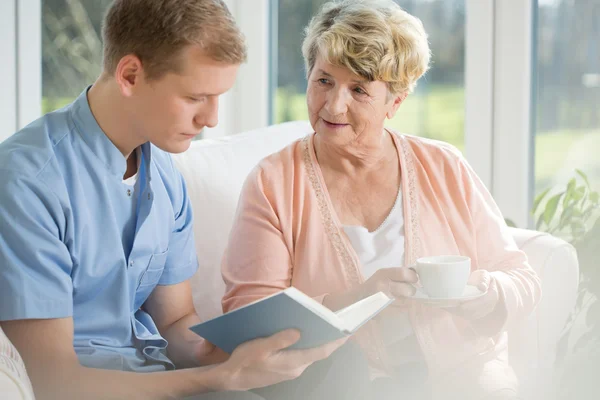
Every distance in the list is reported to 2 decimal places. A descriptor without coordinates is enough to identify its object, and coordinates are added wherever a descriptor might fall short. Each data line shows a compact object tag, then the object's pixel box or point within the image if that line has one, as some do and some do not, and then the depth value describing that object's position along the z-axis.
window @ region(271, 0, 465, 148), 3.61
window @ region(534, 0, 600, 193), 3.37
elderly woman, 2.67
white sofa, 2.82
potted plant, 2.86
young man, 2.30
